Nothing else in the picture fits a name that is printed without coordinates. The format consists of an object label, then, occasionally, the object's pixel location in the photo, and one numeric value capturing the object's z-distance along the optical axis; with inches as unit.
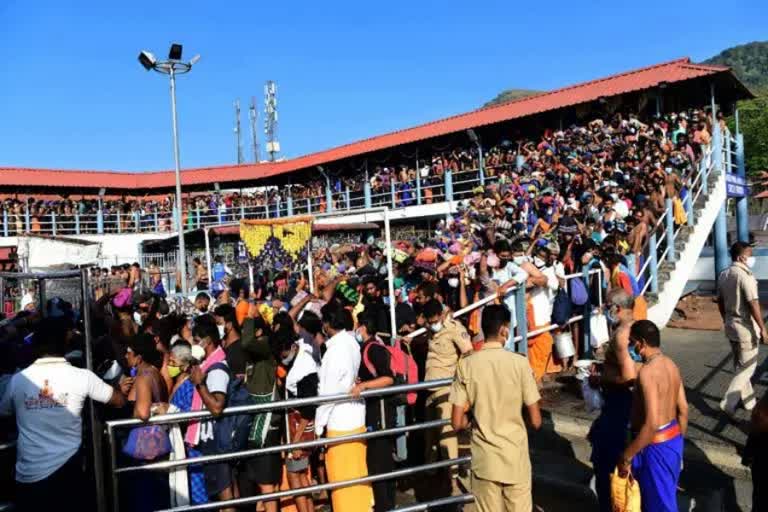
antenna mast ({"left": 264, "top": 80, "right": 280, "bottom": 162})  1950.1
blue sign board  476.4
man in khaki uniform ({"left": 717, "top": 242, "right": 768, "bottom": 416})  220.5
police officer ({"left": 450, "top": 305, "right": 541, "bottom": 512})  147.5
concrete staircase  360.2
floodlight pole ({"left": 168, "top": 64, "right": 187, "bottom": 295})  601.2
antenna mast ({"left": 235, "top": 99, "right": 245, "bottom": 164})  2335.1
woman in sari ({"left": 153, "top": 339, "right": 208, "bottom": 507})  165.3
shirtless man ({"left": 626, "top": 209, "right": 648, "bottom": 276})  327.6
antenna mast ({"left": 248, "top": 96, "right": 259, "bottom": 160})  2250.2
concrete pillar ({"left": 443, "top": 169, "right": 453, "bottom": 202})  753.6
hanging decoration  395.9
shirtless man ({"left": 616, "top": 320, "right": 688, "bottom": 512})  145.5
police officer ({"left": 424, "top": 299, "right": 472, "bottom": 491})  217.6
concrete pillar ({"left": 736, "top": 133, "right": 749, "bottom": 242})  561.6
